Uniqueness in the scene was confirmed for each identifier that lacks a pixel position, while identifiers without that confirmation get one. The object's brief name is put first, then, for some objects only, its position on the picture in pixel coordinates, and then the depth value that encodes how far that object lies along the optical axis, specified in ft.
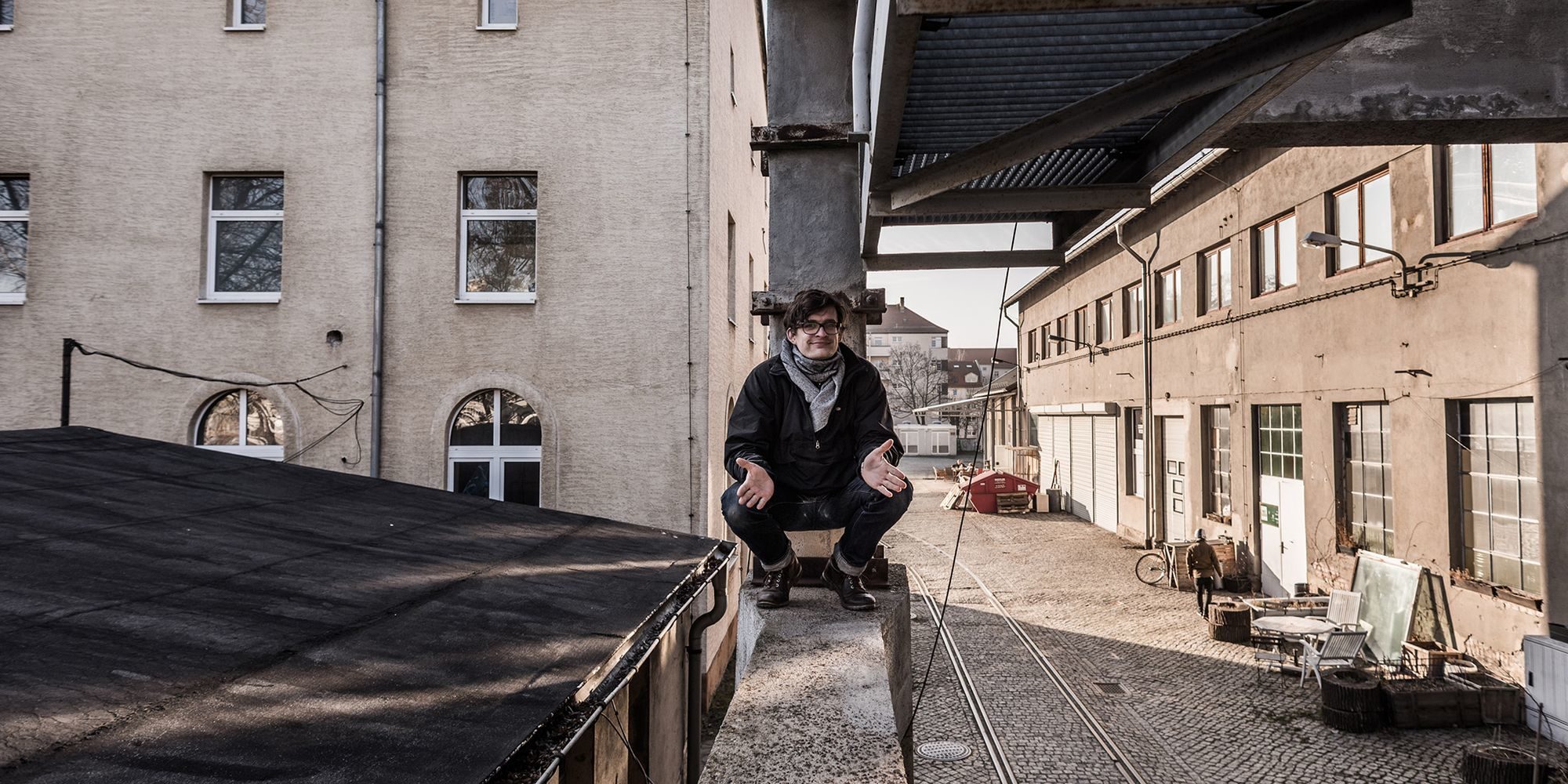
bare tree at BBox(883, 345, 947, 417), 241.14
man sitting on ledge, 11.25
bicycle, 53.79
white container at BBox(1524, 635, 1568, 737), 26.20
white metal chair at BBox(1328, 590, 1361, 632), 36.42
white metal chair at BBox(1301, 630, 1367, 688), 33.06
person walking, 45.44
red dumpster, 91.86
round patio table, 34.09
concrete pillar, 14.14
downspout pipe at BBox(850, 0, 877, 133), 13.92
